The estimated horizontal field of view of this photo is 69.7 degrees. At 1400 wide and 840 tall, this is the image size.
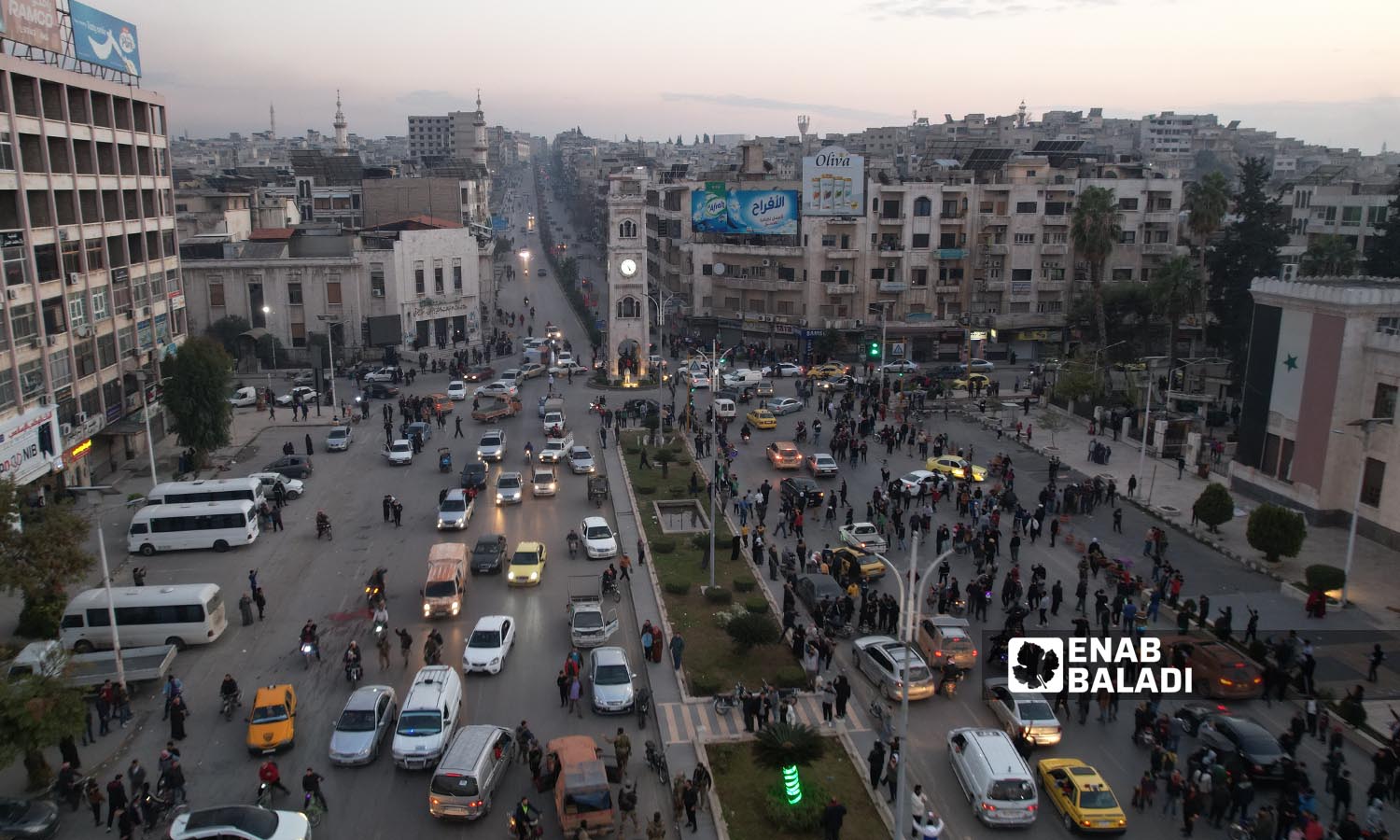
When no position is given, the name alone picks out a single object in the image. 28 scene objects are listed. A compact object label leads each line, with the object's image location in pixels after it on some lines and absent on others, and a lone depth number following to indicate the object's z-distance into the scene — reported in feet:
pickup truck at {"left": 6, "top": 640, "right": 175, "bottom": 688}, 66.69
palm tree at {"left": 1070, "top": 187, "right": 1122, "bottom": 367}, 204.03
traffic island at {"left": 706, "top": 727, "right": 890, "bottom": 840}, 60.54
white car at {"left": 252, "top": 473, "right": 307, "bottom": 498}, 126.52
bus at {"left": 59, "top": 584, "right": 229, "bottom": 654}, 84.17
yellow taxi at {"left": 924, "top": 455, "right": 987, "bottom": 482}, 134.72
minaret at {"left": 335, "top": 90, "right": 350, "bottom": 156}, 404.08
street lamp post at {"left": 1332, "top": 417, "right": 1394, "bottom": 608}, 94.99
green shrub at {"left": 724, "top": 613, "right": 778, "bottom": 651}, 82.64
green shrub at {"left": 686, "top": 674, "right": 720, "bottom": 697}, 78.33
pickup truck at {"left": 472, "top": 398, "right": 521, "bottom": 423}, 172.96
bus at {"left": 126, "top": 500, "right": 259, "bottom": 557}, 110.01
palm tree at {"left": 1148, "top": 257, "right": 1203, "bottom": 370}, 184.14
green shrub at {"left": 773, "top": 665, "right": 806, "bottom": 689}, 79.51
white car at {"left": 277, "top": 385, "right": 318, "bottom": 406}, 183.33
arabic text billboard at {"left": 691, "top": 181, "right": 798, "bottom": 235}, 236.22
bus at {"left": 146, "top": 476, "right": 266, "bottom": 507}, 114.21
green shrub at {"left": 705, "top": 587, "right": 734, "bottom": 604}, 96.07
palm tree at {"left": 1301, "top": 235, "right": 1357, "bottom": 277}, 178.09
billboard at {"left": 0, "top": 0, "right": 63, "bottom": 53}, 120.06
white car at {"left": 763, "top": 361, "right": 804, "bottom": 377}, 216.74
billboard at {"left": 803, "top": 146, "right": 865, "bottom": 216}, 229.45
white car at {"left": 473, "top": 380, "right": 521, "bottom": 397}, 181.68
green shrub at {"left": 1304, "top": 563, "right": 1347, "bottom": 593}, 94.84
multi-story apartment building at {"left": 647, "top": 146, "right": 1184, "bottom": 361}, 236.22
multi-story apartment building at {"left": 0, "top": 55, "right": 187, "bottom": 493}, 115.44
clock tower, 212.23
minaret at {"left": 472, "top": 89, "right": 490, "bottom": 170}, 488.89
